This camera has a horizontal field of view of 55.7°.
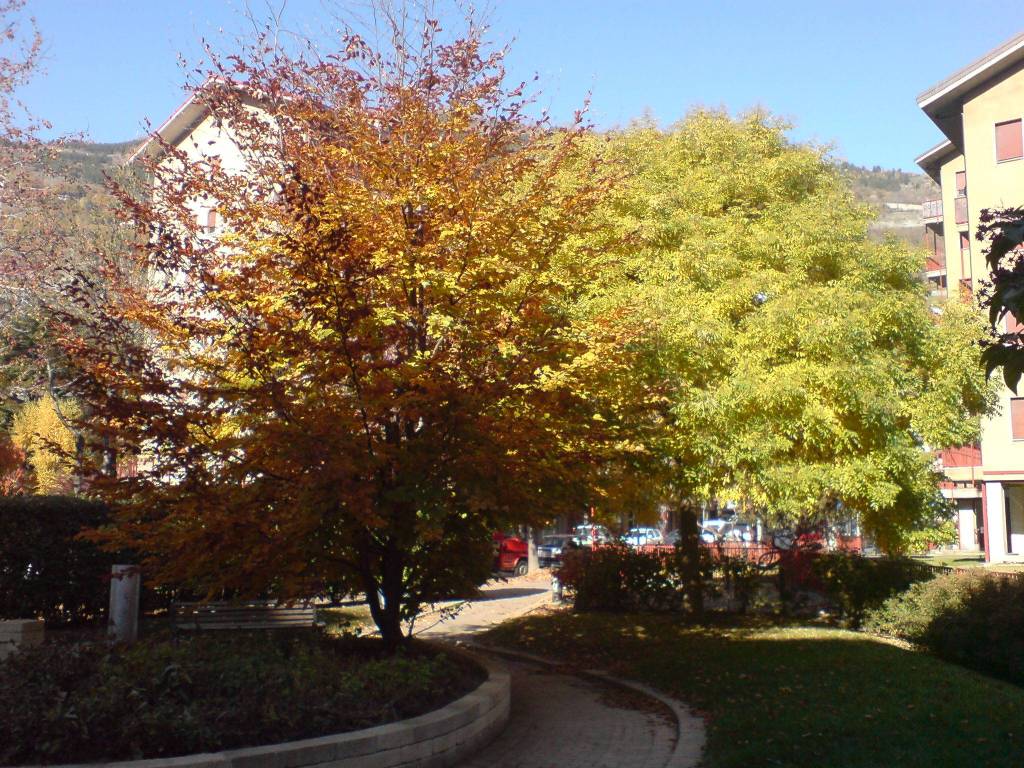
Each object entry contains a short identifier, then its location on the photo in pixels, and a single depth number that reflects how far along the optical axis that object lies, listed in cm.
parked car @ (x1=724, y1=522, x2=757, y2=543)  4934
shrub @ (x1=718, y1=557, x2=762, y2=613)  1748
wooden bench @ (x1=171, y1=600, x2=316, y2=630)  1127
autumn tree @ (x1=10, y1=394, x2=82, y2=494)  3282
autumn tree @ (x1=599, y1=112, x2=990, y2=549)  1379
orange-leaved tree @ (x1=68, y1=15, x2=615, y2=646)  838
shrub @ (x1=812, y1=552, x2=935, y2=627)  1568
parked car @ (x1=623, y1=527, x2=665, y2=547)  3758
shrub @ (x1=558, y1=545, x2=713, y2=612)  1798
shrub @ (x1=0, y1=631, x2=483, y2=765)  609
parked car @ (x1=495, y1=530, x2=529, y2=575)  3050
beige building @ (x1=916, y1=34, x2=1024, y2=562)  3186
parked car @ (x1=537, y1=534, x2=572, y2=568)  3161
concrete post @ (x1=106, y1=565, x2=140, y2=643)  1033
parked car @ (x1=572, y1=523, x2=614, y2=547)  3025
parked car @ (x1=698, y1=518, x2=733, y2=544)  4794
